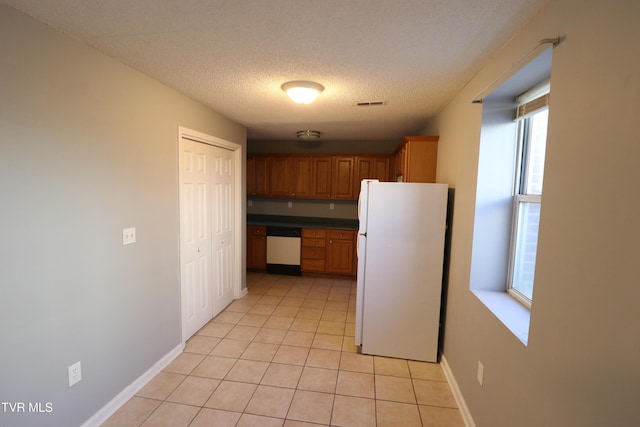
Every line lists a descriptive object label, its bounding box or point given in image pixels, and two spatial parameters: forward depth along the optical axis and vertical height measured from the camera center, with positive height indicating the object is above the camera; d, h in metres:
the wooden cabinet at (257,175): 5.37 +0.20
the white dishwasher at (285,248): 5.00 -1.05
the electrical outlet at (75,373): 1.68 -1.12
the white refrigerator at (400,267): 2.56 -0.70
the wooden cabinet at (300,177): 5.23 +0.18
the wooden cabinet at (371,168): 5.00 +0.36
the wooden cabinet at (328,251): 4.91 -1.07
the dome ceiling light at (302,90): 2.25 +0.77
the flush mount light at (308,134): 4.34 +0.80
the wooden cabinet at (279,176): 5.30 +0.19
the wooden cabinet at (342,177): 5.12 +0.19
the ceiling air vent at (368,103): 2.77 +0.83
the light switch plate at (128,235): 2.02 -0.37
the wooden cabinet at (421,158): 3.02 +0.34
